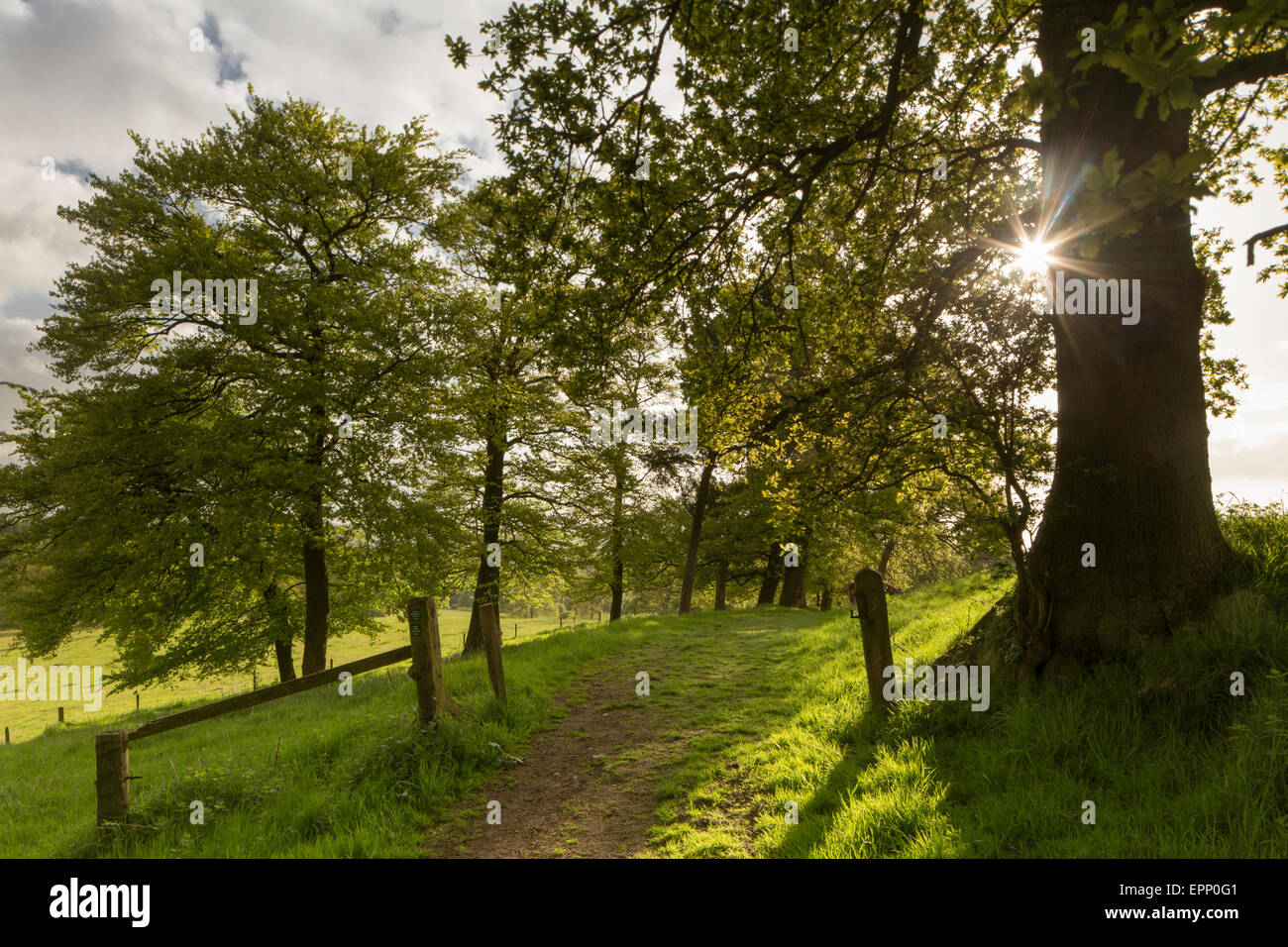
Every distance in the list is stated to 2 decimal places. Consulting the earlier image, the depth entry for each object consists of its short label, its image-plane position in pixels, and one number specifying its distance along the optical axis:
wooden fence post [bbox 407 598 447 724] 6.50
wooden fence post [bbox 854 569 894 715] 6.27
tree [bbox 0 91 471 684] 13.13
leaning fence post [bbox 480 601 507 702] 7.80
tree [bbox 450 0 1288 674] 5.03
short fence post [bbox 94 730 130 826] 5.29
